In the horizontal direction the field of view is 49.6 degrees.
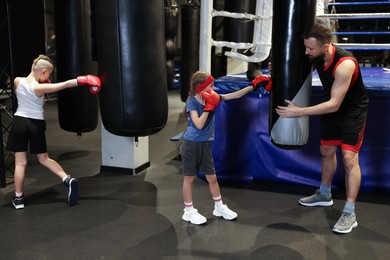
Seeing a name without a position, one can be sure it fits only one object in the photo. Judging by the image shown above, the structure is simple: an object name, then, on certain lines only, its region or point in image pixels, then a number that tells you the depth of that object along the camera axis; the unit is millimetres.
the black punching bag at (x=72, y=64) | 3963
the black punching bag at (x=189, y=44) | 6234
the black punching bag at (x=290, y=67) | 2324
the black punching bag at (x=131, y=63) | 2439
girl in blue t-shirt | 2658
